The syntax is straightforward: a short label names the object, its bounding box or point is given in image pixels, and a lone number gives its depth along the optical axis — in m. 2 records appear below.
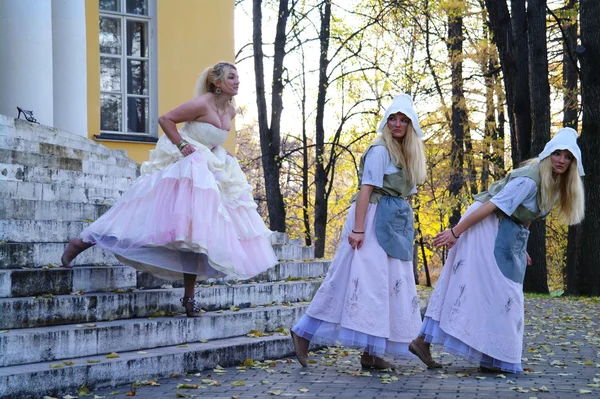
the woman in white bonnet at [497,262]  6.73
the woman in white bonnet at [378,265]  6.66
